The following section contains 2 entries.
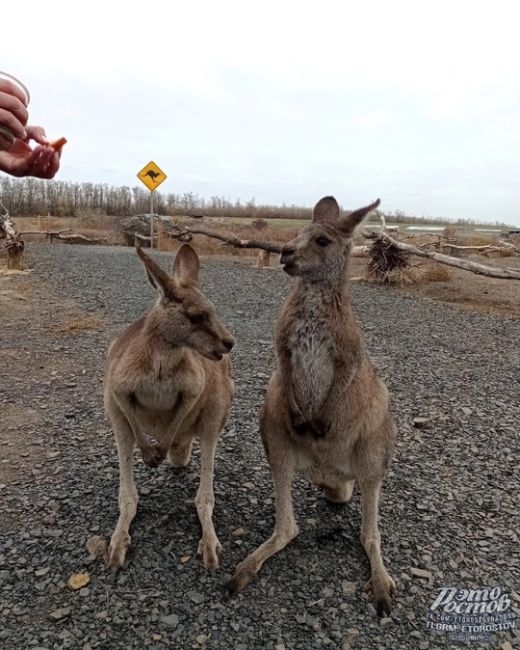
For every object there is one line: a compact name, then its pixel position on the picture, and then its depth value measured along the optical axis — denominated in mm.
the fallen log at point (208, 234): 12031
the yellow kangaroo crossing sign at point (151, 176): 15920
